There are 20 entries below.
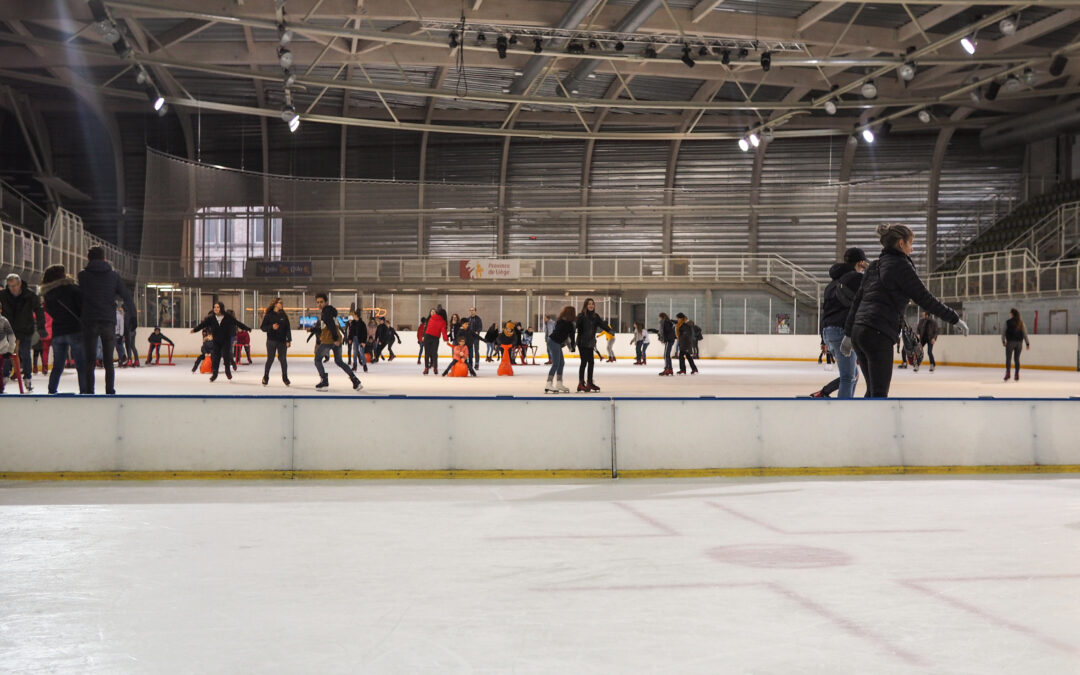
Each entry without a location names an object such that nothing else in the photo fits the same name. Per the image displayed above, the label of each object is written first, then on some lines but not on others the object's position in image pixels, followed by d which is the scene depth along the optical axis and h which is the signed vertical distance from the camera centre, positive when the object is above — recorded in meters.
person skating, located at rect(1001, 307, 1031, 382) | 20.81 +0.36
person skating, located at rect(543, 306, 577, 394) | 15.27 +0.10
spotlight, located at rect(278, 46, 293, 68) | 24.67 +6.76
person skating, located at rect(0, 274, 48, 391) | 12.01 +0.48
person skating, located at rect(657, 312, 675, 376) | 23.77 +0.38
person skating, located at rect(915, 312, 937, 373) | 25.80 +0.44
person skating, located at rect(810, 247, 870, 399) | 9.23 +0.42
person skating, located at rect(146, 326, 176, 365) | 26.23 +0.24
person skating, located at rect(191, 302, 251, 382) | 17.00 +0.30
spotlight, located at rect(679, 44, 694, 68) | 25.28 +6.96
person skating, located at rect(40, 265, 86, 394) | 10.85 +0.34
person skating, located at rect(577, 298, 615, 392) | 15.68 +0.25
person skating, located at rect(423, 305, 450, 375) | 21.12 +0.32
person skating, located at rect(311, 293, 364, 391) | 15.08 +0.19
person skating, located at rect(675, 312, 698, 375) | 23.27 +0.34
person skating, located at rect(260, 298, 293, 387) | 15.93 +0.30
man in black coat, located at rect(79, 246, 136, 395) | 10.77 +0.45
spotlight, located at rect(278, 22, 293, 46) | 23.22 +6.92
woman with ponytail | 7.53 +0.34
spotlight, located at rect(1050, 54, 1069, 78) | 27.23 +7.33
